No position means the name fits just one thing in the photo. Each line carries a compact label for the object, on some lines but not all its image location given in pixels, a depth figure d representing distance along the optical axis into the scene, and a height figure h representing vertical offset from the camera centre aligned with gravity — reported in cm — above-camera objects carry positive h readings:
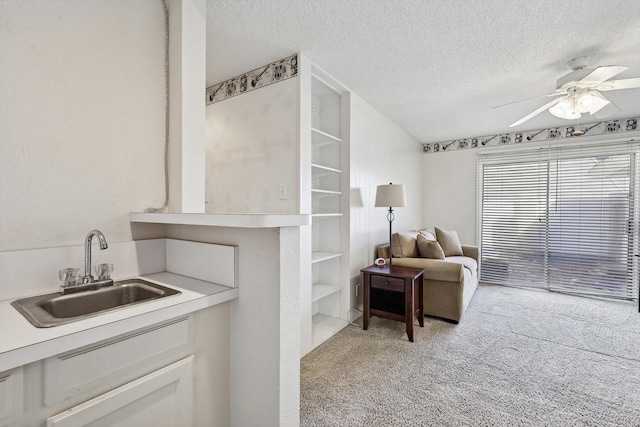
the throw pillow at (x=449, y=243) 382 -42
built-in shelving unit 279 +7
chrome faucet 115 -20
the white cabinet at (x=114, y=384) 71 -49
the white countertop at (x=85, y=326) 67 -32
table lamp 292 +16
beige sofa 279 -65
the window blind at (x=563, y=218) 357 -8
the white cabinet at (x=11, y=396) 67 -44
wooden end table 245 -77
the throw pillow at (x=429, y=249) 313 -42
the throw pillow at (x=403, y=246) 321 -39
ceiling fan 204 +95
